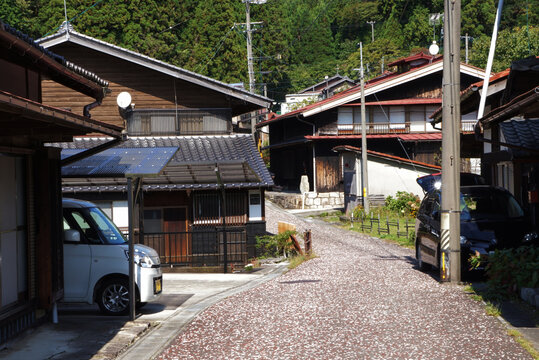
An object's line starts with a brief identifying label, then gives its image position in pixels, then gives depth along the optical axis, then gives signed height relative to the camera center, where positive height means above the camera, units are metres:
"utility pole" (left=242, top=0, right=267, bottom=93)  45.75 +9.16
